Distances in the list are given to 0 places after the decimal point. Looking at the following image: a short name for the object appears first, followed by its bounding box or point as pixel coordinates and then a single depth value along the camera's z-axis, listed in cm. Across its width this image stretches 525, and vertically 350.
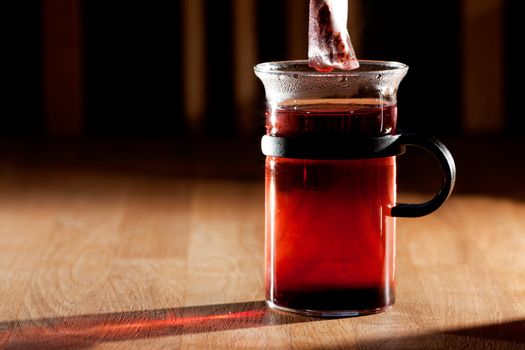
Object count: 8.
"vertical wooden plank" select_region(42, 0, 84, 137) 332
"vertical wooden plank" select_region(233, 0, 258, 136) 330
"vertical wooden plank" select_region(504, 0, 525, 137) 331
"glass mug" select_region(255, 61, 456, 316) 128
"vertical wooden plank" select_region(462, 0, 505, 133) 324
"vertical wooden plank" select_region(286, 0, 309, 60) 325
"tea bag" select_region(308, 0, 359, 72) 130
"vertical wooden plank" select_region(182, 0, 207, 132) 332
